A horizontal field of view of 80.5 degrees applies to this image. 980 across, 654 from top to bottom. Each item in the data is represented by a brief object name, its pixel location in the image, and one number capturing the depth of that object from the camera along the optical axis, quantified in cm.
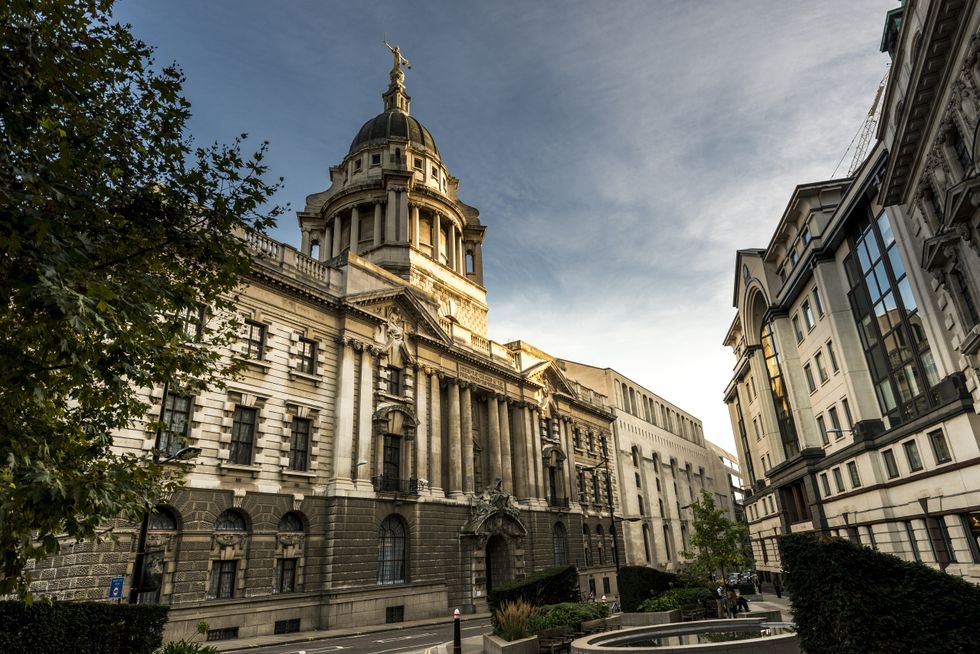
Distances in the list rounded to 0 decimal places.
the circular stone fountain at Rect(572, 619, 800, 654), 1409
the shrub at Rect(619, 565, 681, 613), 2347
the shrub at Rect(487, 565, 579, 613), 2302
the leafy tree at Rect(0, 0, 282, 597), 768
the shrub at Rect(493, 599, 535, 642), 1658
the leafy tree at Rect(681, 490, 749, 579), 2962
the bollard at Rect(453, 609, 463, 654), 1448
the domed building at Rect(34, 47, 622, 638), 2273
